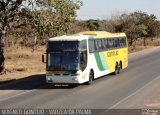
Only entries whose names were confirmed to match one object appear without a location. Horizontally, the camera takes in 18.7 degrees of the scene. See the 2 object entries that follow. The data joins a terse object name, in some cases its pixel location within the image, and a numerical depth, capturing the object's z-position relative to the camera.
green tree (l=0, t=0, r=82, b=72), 33.56
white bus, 25.30
